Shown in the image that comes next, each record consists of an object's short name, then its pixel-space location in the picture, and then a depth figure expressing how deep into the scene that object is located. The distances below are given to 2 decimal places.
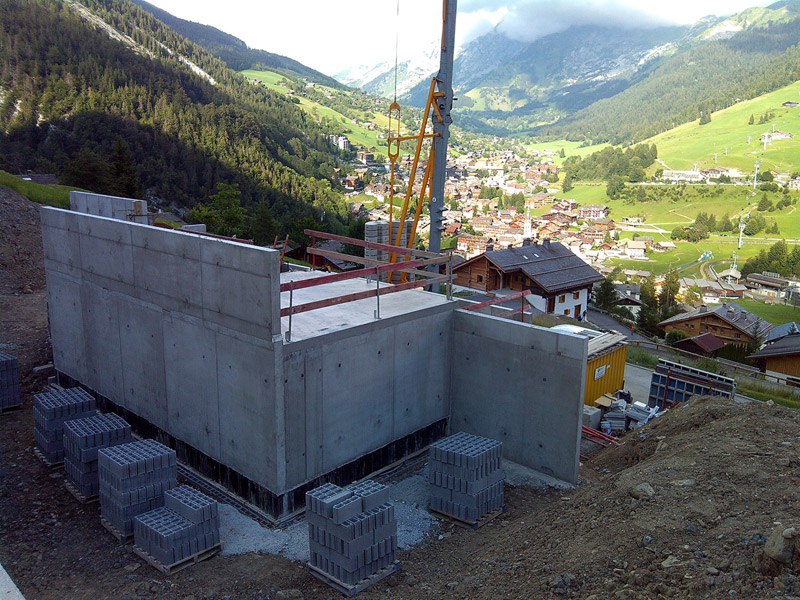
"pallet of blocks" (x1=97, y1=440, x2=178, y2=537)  9.71
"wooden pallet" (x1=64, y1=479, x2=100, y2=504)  10.97
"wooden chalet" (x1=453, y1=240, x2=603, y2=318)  39.59
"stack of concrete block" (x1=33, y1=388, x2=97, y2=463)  12.06
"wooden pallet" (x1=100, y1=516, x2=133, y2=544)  9.74
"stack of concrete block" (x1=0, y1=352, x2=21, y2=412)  14.66
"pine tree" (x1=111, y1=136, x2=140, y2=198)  44.62
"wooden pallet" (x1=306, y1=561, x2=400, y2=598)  8.56
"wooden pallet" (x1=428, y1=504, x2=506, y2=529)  10.55
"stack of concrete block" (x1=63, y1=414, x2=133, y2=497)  10.98
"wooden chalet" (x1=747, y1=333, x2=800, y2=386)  34.75
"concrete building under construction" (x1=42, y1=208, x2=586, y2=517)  10.37
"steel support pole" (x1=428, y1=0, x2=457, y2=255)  15.92
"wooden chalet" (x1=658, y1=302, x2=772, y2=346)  52.66
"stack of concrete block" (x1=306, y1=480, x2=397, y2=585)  8.55
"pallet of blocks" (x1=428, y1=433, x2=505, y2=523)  10.52
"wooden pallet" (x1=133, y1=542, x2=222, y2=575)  8.92
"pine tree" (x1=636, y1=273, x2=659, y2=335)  52.69
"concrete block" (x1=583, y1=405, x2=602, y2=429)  17.06
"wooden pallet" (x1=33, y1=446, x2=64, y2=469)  12.14
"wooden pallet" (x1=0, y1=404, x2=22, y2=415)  14.79
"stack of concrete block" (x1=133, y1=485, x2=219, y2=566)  8.93
